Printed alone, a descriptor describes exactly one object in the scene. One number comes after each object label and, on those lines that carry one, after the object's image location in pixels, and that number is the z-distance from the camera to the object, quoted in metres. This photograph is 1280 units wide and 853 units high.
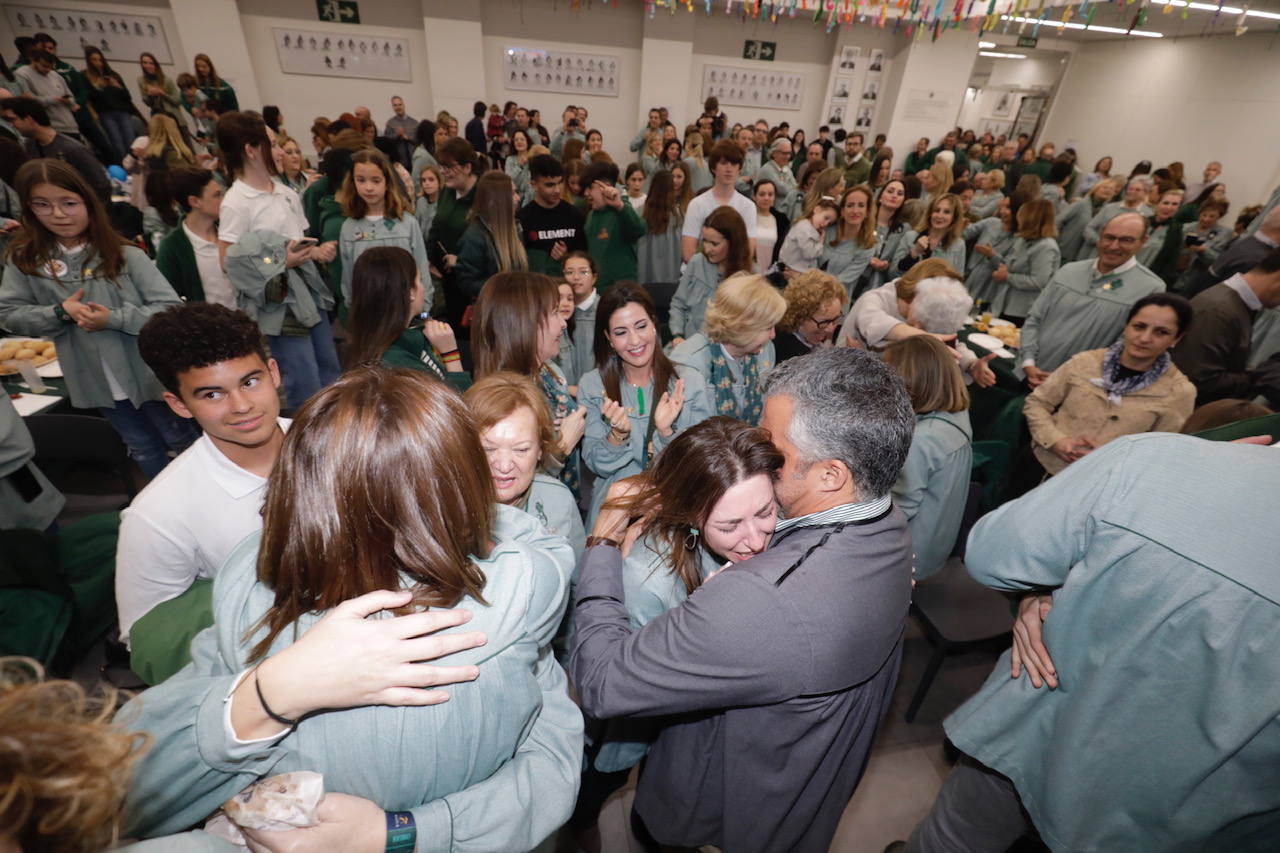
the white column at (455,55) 10.21
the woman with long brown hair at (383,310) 2.37
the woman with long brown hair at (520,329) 2.35
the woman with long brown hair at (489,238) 3.73
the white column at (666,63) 10.95
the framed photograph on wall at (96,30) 9.38
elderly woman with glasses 3.13
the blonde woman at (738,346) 2.66
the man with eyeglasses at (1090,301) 3.33
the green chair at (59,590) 1.74
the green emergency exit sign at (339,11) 10.09
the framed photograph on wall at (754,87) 11.96
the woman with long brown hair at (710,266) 3.79
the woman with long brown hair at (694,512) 1.39
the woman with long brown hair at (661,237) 4.80
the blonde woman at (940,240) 4.50
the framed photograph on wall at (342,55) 10.27
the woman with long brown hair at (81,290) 2.44
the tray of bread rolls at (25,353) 2.94
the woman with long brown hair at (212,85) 8.72
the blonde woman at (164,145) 5.70
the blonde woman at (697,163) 7.03
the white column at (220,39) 9.36
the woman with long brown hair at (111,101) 8.01
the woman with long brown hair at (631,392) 2.40
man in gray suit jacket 1.11
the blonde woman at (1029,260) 4.74
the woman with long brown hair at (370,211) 3.54
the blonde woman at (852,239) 4.54
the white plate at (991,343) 3.93
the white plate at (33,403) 2.65
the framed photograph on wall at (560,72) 11.09
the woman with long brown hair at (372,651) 0.79
